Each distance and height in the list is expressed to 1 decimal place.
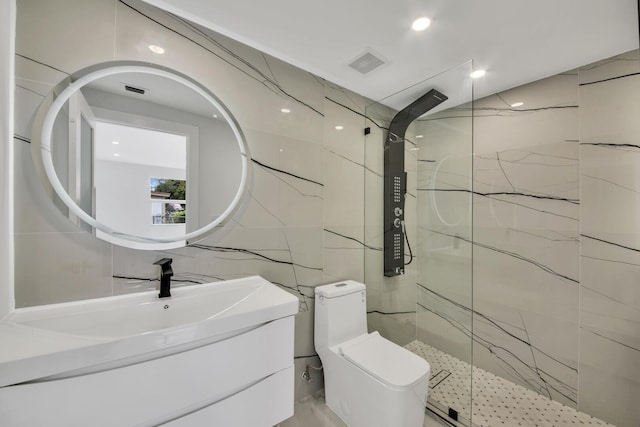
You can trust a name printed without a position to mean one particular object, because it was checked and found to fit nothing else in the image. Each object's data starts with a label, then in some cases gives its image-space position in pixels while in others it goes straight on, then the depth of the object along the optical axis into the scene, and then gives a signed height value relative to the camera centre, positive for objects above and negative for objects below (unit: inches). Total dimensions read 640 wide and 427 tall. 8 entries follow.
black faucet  42.6 -11.4
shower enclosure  65.7 -8.0
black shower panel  80.6 +6.7
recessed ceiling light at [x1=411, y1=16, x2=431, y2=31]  48.6 +39.1
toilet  49.4 -34.6
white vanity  25.5 -18.8
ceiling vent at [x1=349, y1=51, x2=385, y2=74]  60.0 +39.1
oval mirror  40.1 +10.9
